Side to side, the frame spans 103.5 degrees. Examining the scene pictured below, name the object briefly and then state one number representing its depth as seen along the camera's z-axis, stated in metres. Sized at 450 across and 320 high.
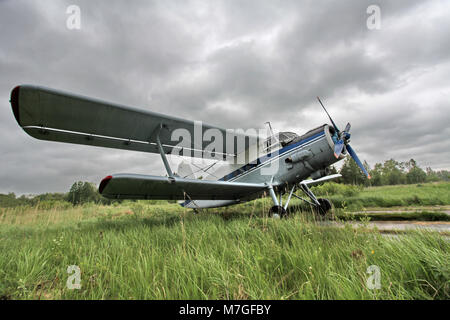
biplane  3.18
